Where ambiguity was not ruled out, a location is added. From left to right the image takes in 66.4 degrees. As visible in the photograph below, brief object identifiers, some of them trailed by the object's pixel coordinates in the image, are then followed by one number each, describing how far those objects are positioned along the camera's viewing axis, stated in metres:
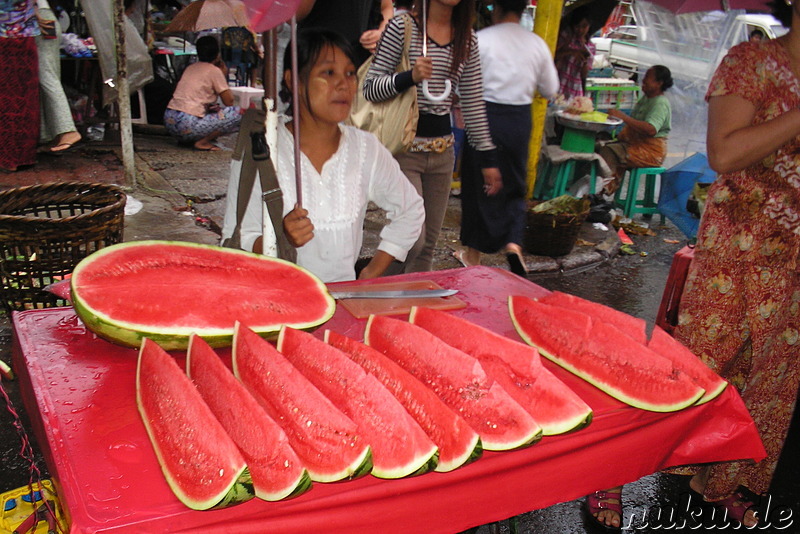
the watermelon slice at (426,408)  1.30
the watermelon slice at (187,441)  1.11
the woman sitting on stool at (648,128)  7.15
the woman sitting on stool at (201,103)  8.17
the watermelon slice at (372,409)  1.24
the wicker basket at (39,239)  2.94
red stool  3.47
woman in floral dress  2.33
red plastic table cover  1.14
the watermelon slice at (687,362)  1.71
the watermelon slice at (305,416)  1.20
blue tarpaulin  6.08
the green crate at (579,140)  7.29
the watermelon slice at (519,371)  1.45
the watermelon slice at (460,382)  1.38
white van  7.40
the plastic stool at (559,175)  7.26
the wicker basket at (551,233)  5.80
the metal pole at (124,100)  5.76
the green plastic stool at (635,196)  7.35
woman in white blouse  2.46
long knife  2.00
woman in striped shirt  3.50
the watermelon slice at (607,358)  1.61
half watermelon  1.57
